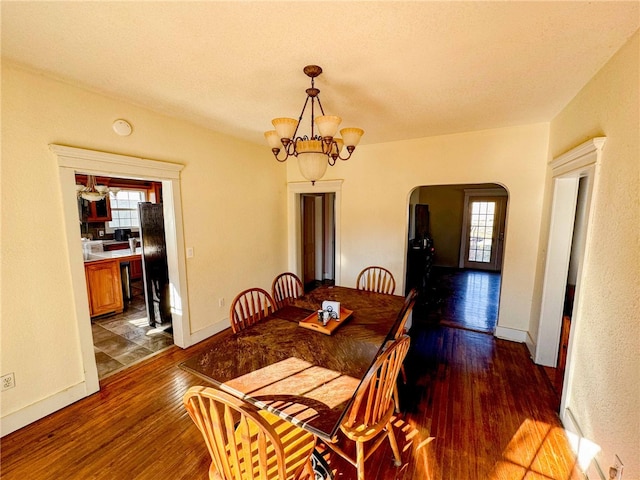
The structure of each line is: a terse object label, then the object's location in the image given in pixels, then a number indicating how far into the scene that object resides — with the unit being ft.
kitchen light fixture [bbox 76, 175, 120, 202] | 13.82
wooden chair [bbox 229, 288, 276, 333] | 6.90
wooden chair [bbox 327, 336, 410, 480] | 4.36
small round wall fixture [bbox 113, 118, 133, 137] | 7.71
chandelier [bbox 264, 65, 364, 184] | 5.54
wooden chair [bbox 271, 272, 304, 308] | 9.01
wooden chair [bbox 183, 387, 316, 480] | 3.12
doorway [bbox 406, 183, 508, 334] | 16.55
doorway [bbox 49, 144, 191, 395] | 6.89
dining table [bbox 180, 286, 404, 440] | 4.10
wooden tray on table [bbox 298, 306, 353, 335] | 6.48
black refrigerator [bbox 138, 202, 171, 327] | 11.25
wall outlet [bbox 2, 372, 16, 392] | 6.14
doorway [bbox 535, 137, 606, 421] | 8.33
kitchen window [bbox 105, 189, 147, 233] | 19.15
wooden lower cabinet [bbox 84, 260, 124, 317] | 12.18
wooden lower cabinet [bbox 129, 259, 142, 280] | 18.67
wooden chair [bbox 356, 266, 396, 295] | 10.88
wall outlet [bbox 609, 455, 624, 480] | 4.34
